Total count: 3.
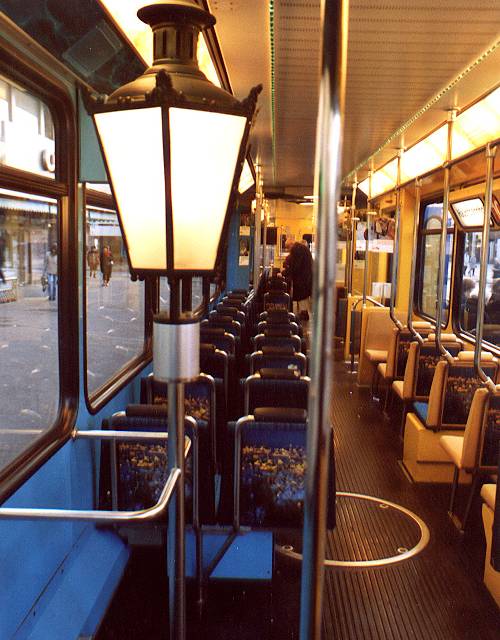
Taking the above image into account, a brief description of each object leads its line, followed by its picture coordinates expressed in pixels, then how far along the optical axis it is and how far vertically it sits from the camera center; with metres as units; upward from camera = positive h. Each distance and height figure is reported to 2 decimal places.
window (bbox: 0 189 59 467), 2.28 -0.06
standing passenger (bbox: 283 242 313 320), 10.27 -0.14
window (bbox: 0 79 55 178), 2.06 +0.44
